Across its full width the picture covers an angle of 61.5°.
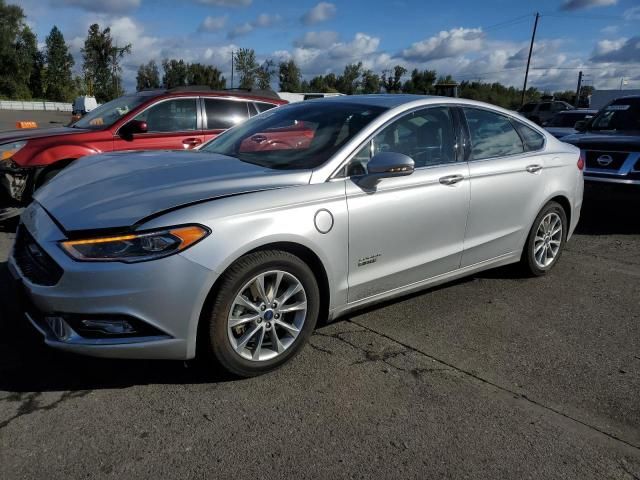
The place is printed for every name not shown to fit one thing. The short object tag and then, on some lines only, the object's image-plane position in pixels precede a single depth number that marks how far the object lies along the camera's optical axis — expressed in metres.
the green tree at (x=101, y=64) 72.06
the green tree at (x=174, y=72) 82.50
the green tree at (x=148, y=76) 84.00
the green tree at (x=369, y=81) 81.19
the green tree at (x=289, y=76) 82.06
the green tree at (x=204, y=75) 81.37
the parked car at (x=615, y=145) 6.75
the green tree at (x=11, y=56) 73.75
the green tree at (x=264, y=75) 78.88
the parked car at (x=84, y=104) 37.16
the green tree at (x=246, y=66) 77.88
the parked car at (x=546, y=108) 29.77
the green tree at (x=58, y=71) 78.50
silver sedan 2.65
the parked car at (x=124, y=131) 5.88
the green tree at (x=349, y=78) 82.94
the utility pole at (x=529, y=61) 48.80
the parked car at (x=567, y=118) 15.41
